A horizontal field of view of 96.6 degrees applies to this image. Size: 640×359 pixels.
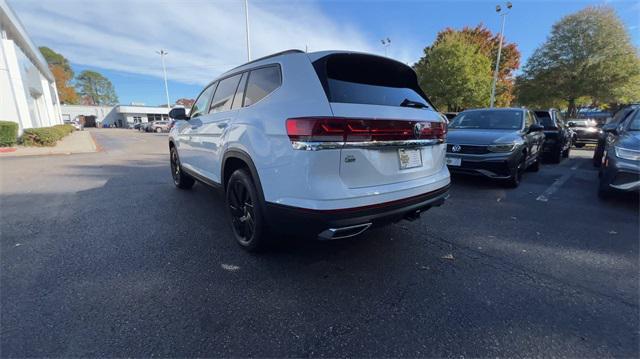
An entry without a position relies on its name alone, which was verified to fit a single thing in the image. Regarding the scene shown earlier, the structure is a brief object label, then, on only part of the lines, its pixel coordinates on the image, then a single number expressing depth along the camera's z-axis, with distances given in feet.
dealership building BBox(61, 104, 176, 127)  212.68
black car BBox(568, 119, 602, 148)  43.45
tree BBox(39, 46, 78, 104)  219.00
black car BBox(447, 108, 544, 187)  17.25
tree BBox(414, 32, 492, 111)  79.30
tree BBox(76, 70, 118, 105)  310.04
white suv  6.73
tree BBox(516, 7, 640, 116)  65.44
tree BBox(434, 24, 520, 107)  112.72
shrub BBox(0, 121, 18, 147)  41.01
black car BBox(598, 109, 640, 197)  13.03
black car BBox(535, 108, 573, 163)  28.53
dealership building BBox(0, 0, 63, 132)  44.62
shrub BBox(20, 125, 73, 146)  44.39
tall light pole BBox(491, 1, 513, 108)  66.76
